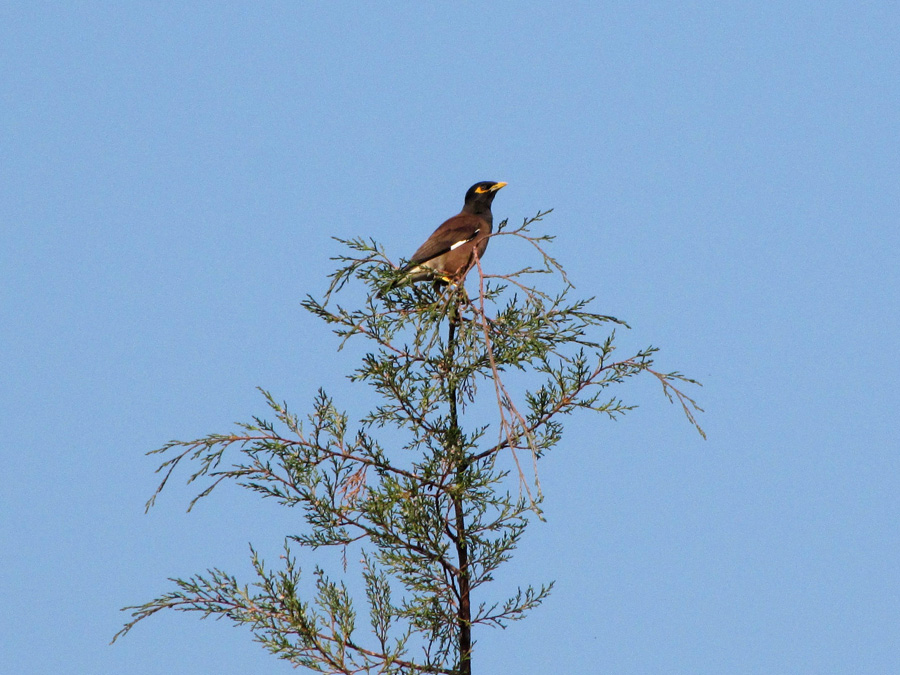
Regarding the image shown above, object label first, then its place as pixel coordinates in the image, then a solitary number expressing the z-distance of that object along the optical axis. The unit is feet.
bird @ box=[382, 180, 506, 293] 51.14
